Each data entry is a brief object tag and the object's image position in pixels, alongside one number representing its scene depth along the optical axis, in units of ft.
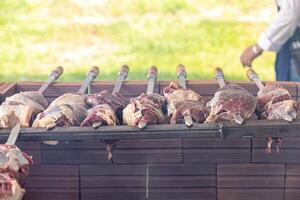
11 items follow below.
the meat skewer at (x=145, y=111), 7.50
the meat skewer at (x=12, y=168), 6.50
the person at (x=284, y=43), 13.57
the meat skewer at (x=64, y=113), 7.62
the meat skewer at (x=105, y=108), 7.59
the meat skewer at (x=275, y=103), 7.67
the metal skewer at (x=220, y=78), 7.83
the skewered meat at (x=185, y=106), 7.93
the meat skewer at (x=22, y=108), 7.70
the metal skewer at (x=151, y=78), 9.23
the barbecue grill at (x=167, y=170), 9.37
